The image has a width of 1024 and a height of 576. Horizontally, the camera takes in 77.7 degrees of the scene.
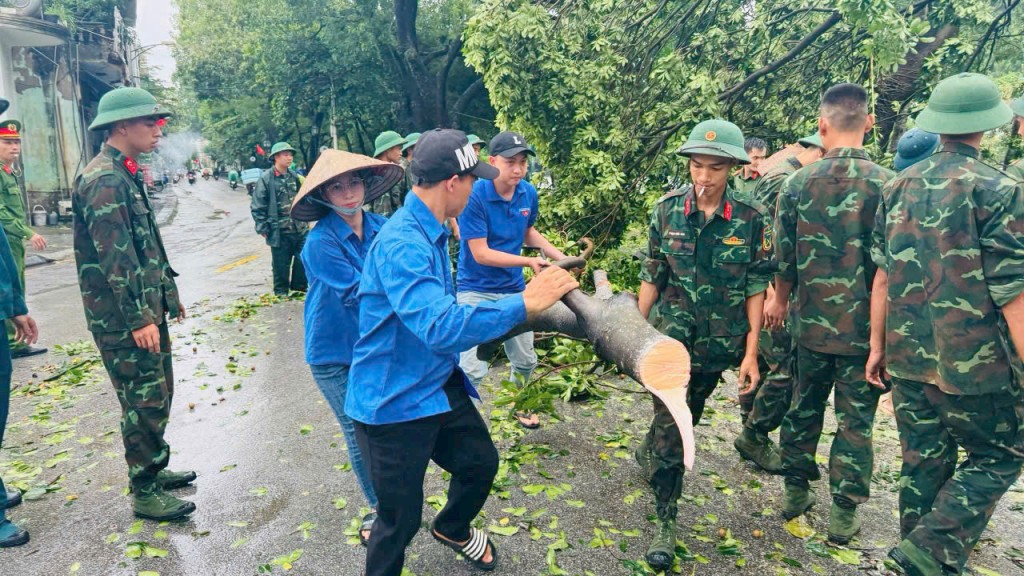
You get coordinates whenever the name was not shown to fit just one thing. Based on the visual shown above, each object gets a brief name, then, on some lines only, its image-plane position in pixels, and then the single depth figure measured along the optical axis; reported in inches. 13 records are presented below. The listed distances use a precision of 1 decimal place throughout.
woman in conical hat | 126.0
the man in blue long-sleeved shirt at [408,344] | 94.0
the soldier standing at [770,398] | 170.2
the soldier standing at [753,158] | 230.7
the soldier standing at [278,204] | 364.2
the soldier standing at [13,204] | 259.6
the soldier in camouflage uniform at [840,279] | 136.7
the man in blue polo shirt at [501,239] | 178.5
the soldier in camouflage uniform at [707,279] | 130.3
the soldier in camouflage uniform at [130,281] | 139.9
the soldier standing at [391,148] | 292.0
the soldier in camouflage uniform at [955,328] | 107.9
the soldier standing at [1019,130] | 136.8
